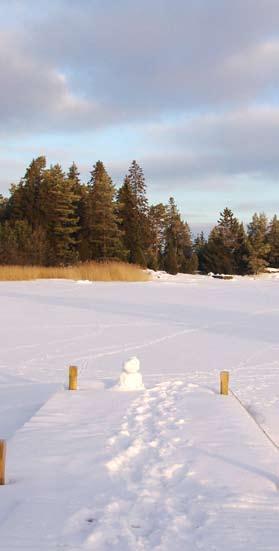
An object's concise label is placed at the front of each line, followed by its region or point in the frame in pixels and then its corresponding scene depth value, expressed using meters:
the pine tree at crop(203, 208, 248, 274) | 60.19
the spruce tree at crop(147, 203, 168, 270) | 67.48
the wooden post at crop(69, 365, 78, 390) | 7.16
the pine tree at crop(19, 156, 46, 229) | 46.69
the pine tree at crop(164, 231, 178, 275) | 53.46
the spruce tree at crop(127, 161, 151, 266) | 48.18
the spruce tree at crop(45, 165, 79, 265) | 44.41
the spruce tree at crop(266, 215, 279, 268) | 70.12
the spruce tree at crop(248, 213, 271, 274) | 60.19
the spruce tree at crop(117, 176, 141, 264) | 48.12
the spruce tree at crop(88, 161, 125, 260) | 45.25
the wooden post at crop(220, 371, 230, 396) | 7.00
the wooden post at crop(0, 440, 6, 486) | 3.94
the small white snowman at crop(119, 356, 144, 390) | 7.14
